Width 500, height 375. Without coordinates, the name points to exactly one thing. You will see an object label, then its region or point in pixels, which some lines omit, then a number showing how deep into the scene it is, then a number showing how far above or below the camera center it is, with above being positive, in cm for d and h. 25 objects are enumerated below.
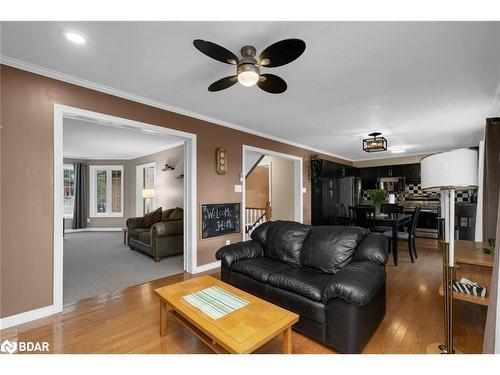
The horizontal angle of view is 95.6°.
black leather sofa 168 -84
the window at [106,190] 794 -11
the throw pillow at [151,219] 510 -72
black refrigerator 602 -8
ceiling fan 153 +95
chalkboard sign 368 -55
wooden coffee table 128 -87
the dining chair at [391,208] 457 -42
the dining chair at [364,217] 415 -55
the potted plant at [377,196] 454 -18
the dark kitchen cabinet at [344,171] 671 +53
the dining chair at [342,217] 491 -68
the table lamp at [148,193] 650 -17
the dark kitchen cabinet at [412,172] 685 +48
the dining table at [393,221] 390 -61
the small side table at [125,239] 566 -130
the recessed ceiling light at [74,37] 176 +119
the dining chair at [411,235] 402 -87
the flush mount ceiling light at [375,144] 432 +83
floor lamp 146 +2
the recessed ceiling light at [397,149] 603 +105
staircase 598 -79
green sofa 417 -97
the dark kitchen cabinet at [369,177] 767 +36
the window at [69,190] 764 -11
